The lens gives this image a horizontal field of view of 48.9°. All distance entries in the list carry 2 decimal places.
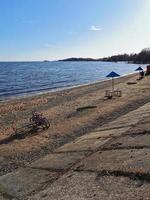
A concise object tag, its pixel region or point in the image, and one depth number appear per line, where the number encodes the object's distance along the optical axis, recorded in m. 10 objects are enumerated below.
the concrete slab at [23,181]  3.96
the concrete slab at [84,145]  5.30
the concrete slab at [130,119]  6.74
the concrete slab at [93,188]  3.13
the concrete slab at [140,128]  5.50
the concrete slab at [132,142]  4.63
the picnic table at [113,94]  14.38
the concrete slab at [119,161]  3.72
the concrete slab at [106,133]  5.88
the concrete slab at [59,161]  4.65
